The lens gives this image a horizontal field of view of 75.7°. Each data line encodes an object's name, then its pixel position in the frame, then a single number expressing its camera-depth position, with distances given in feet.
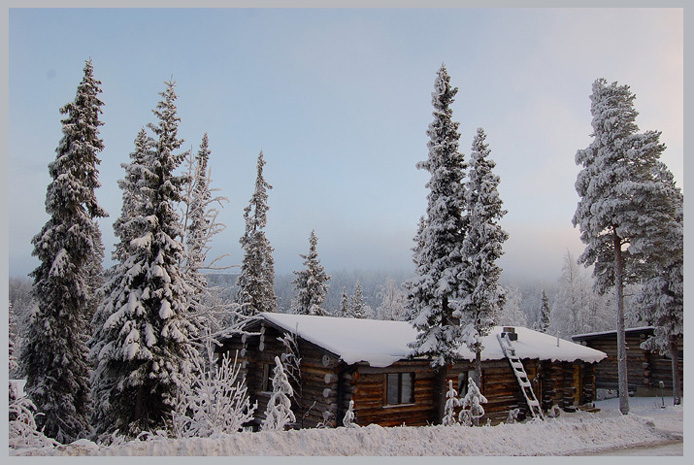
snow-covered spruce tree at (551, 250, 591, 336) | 177.06
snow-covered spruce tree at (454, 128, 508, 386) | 53.01
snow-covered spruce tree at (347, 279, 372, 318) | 177.47
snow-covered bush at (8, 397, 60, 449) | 29.17
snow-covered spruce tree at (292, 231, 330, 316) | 135.93
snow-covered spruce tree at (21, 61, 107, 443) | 60.85
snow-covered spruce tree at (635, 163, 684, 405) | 81.97
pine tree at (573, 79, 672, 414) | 67.56
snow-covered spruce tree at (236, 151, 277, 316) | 120.26
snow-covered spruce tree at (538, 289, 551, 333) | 196.44
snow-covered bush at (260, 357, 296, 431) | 34.36
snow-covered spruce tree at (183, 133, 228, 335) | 52.75
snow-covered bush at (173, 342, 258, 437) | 34.47
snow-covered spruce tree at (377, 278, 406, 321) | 200.11
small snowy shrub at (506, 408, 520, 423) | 66.46
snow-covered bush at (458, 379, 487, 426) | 46.06
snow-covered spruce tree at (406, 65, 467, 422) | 55.11
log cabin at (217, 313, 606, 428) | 54.60
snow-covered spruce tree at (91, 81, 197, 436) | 46.42
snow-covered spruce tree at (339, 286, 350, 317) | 187.51
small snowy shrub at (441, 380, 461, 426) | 44.50
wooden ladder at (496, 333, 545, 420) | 67.56
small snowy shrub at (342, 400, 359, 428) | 40.62
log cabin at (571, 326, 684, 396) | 99.76
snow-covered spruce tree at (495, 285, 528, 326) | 199.48
